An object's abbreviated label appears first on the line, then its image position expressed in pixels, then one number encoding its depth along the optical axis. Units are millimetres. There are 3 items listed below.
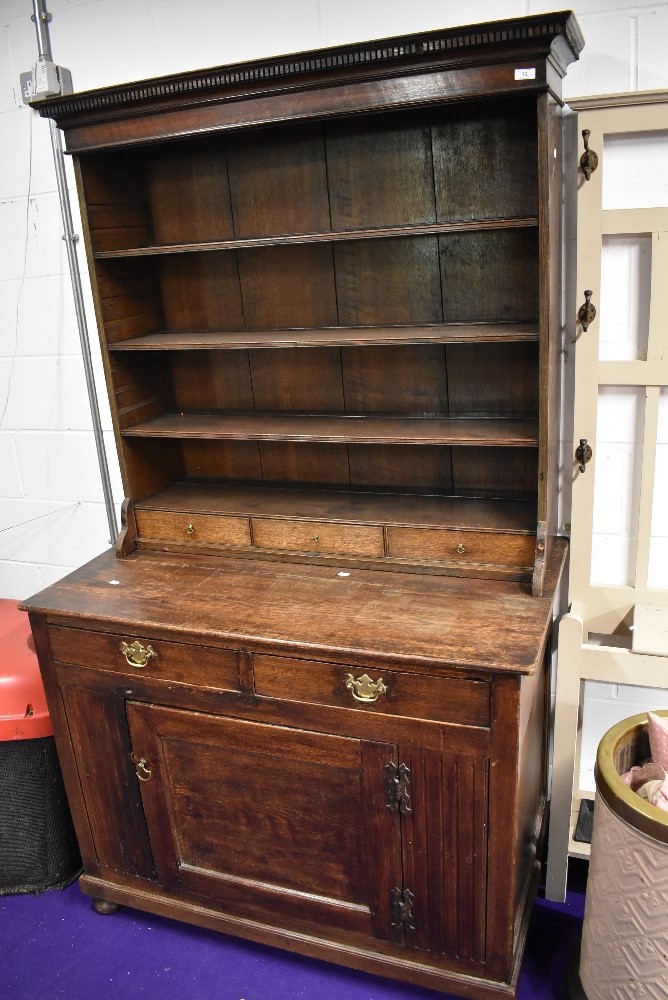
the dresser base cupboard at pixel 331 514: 1734
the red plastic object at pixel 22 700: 2236
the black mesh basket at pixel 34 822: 2279
